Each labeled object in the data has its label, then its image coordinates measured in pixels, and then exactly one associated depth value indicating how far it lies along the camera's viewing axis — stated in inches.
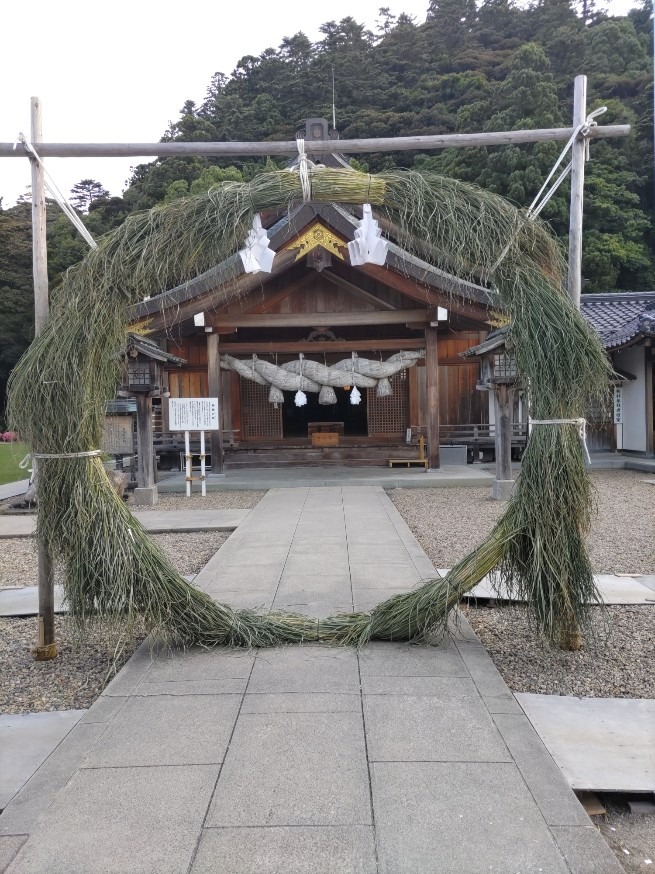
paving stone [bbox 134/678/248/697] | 133.0
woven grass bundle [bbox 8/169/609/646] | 148.0
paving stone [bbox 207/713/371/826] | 90.7
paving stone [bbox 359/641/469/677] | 141.2
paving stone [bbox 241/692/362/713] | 123.3
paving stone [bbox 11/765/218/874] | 82.1
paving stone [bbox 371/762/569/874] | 80.7
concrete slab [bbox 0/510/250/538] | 339.0
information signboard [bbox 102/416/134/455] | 526.6
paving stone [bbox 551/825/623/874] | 80.3
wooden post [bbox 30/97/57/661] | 159.3
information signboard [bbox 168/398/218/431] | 465.4
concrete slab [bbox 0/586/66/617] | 206.1
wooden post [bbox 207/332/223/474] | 526.8
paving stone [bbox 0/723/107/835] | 94.0
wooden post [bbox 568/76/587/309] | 166.4
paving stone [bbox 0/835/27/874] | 85.9
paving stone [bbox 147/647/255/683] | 141.7
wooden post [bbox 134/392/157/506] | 437.7
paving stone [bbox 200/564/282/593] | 216.4
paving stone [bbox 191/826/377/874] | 80.0
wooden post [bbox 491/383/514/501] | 427.8
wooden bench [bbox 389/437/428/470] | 562.9
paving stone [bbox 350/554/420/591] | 214.2
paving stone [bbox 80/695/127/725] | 122.0
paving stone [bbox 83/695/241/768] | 107.0
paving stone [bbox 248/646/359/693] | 134.1
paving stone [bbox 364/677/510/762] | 106.6
